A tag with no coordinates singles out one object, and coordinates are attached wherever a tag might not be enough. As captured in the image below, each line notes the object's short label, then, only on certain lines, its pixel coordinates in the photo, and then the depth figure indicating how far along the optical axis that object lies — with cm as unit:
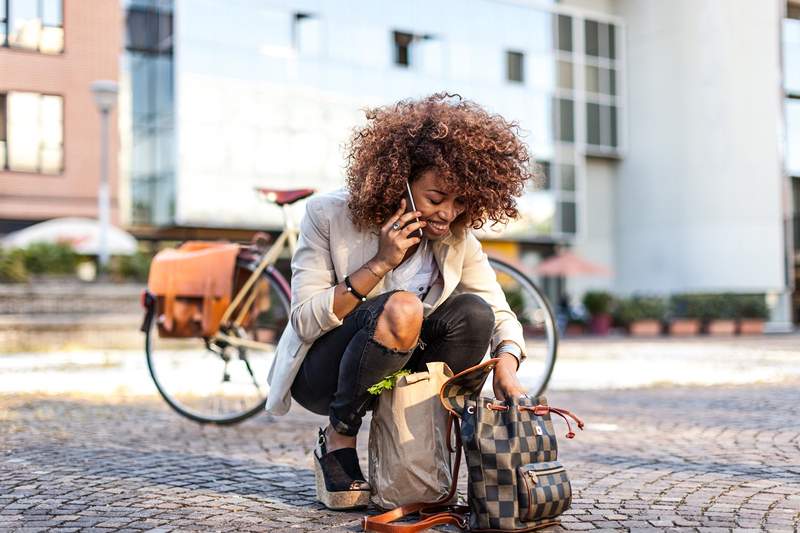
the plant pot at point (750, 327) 2622
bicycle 478
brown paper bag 290
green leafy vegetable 294
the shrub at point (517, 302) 484
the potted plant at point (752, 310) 2676
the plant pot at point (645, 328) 2494
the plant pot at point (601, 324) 2500
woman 291
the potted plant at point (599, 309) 2505
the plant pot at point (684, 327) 2531
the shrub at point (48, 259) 1139
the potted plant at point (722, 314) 2595
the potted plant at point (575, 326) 2517
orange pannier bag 467
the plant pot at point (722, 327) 2586
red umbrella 2747
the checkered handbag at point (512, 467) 255
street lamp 1435
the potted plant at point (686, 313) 2547
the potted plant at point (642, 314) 2508
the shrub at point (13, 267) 1112
